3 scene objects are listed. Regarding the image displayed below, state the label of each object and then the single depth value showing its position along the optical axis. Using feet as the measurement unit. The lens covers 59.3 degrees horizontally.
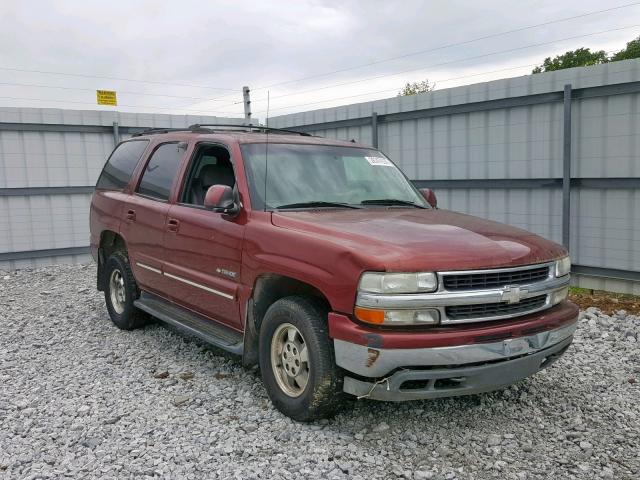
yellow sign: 36.35
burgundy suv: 10.26
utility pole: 43.27
